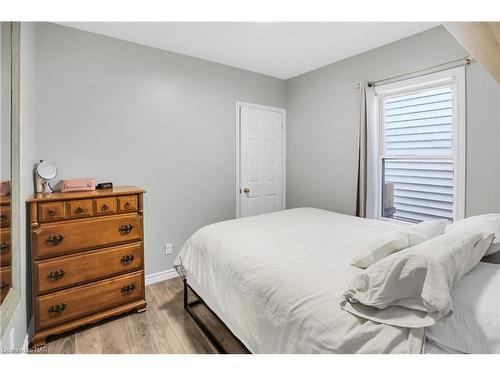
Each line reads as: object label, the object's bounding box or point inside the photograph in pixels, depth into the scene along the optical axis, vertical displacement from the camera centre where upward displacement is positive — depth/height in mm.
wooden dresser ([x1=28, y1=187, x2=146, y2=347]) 1840 -606
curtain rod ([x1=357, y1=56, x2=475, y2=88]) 2199 +1059
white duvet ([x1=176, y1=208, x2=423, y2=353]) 975 -530
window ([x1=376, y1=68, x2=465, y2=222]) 2314 +356
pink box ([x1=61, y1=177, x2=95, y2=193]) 2156 -40
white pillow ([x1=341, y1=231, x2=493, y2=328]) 874 -368
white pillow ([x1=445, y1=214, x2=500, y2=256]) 1297 -230
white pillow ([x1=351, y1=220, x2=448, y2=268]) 1326 -309
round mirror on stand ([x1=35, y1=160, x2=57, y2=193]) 2072 +33
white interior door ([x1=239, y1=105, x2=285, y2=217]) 3537 +304
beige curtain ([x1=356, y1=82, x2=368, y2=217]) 2857 +348
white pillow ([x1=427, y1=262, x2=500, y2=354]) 815 -458
